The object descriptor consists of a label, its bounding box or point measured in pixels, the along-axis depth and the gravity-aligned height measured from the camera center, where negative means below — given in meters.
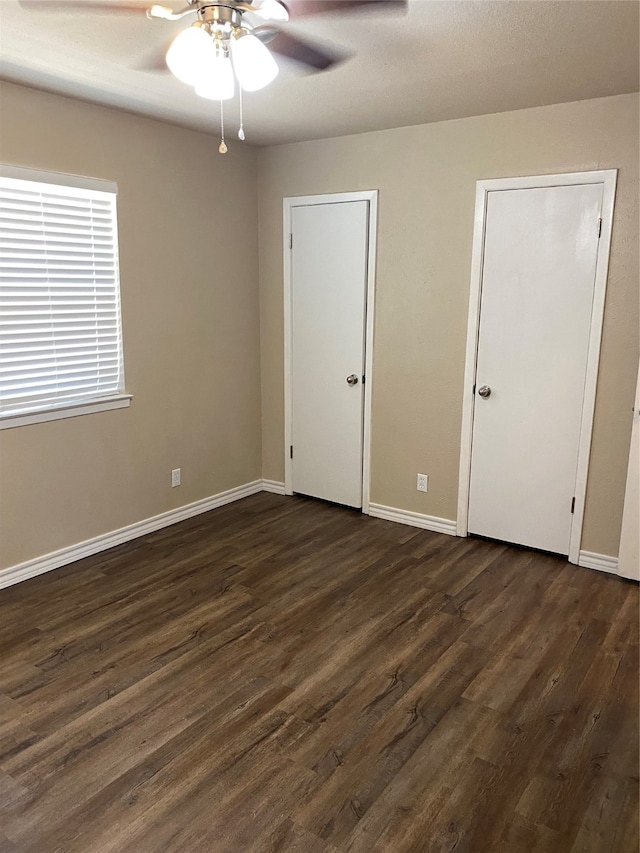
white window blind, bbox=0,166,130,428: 3.12 +0.05
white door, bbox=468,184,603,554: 3.33 -0.24
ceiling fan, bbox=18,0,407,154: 1.98 +0.90
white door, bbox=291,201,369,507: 4.12 -0.23
